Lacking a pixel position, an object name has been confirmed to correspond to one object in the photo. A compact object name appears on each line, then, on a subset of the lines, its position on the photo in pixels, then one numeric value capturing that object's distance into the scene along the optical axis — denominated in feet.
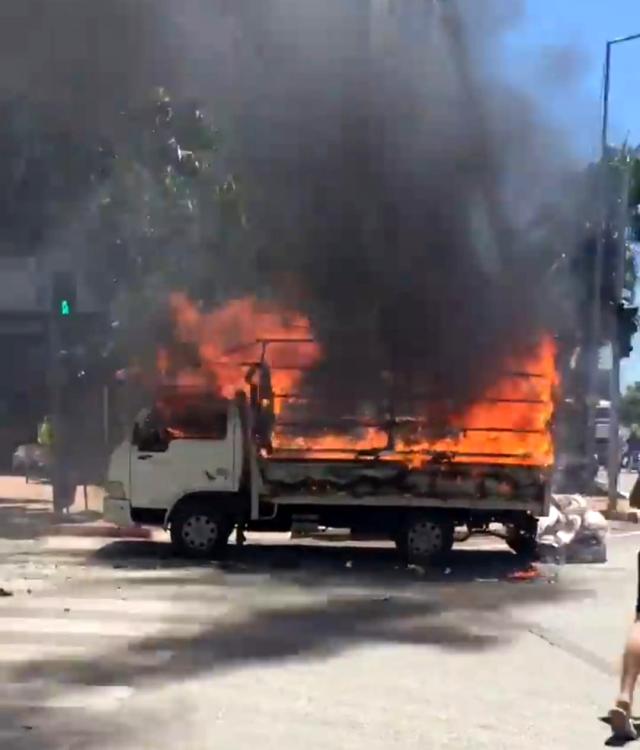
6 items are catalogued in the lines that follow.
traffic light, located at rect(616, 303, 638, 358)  59.57
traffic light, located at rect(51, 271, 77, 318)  50.78
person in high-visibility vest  63.72
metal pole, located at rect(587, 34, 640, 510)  59.57
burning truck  37.70
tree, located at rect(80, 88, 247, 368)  40.50
